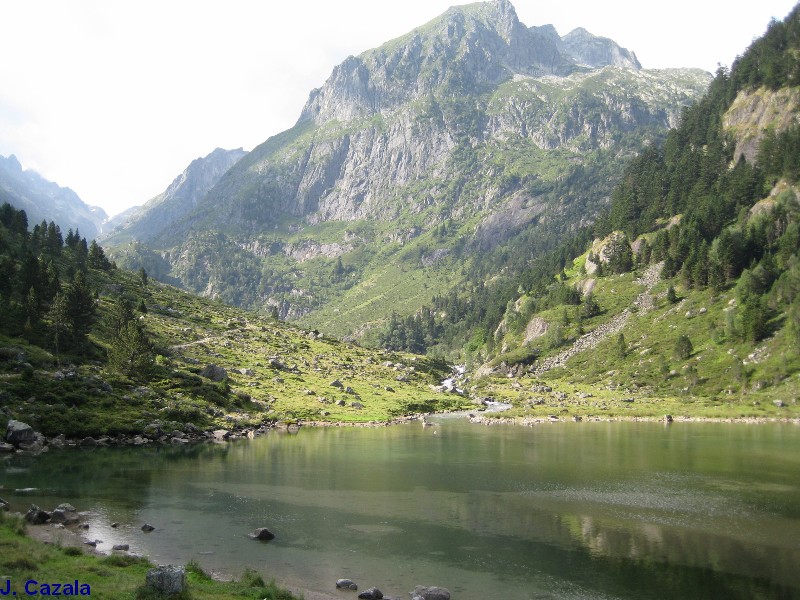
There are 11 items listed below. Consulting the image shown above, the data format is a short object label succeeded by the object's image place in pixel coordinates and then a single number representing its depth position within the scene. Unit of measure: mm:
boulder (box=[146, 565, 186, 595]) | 23156
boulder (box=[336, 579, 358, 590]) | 31391
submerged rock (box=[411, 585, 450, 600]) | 30016
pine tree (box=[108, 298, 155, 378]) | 94375
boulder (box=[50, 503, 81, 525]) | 39816
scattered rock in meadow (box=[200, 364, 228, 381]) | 111562
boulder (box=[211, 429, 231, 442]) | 85200
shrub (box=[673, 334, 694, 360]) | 137000
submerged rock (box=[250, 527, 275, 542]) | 39906
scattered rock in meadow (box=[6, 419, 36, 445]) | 65188
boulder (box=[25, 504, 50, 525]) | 38316
